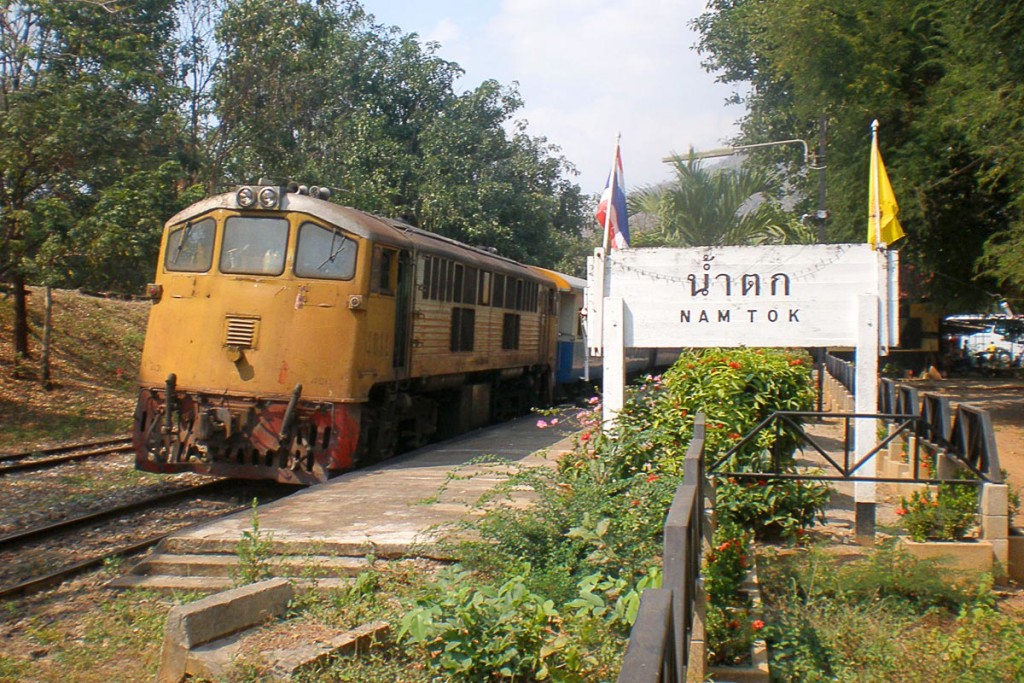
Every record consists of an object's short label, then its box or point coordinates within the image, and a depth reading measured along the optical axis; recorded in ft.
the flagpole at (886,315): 26.66
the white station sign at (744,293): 26.91
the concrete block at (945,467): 27.61
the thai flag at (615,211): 31.14
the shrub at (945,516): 24.94
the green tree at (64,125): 51.57
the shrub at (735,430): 24.41
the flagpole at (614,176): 31.55
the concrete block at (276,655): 16.40
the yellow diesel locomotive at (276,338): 34.83
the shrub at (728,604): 17.92
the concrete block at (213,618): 16.85
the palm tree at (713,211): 59.11
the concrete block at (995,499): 24.13
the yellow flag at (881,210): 29.35
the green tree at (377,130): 78.23
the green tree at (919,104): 52.21
